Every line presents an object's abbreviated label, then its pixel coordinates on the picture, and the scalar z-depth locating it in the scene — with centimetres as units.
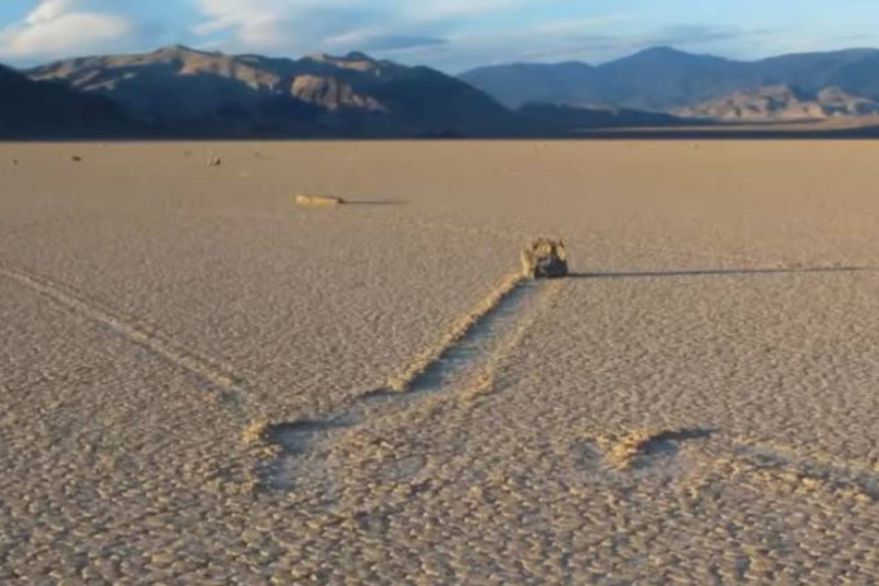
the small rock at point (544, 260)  1327
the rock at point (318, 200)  2316
